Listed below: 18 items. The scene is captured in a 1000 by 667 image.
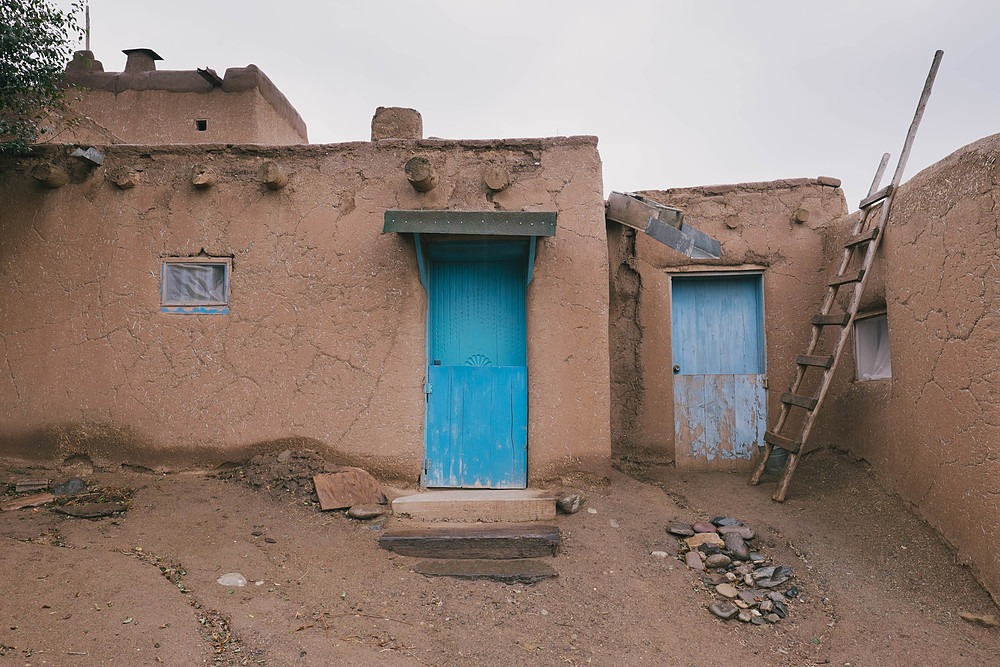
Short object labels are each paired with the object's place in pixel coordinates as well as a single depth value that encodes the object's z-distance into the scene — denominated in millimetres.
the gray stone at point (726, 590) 3988
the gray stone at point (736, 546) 4382
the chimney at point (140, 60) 8273
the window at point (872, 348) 5320
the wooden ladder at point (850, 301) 5070
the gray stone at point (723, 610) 3766
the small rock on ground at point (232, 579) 3824
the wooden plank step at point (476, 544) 4340
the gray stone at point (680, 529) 4660
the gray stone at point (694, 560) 4293
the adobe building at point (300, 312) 5273
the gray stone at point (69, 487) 5047
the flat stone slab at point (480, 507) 4793
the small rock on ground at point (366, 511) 4770
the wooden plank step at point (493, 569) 4023
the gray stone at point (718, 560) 4297
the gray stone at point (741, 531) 4586
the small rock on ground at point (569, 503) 4848
